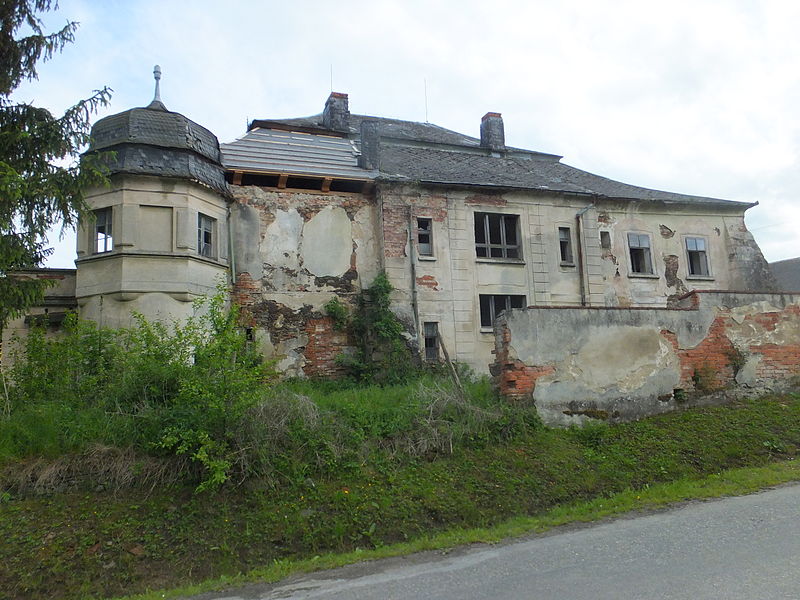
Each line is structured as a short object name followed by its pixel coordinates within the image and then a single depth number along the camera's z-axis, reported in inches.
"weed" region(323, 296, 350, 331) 663.1
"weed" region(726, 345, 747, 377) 494.9
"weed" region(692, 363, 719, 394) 482.0
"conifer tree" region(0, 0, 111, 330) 387.2
